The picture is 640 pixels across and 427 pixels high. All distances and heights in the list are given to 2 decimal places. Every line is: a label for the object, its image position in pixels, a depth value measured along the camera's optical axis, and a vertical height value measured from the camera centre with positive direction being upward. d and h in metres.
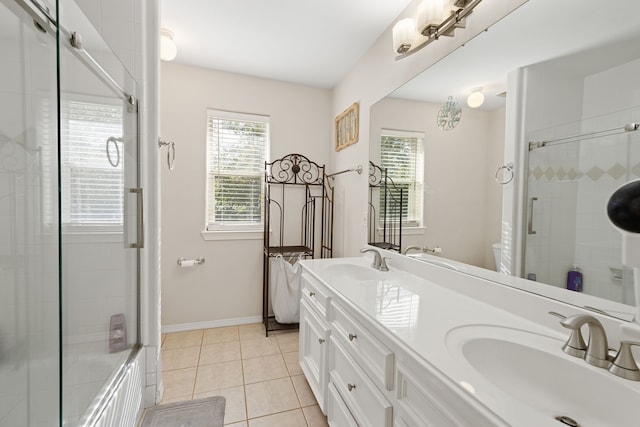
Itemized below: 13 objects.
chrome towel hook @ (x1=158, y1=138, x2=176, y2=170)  2.34 +0.42
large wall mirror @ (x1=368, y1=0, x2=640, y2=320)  0.82 +0.24
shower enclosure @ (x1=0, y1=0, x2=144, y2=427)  1.05 -0.05
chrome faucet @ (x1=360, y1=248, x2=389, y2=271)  1.82 -0.35
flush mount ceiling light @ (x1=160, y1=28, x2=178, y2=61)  2.08 +1.19
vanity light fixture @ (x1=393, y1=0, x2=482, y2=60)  1.29 +0.93
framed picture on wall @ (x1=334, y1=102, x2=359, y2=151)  2.42 +0.74
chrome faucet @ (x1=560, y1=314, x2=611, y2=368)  0.70 -0.34
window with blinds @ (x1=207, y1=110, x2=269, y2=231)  2.71 +0.36
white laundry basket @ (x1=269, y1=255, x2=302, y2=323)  2.69 -0.83
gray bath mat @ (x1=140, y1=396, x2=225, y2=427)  1.57 -1.23
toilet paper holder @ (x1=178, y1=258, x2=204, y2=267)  2.58 -0.54
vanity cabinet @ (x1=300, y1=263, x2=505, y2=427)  0.69 -0.58
